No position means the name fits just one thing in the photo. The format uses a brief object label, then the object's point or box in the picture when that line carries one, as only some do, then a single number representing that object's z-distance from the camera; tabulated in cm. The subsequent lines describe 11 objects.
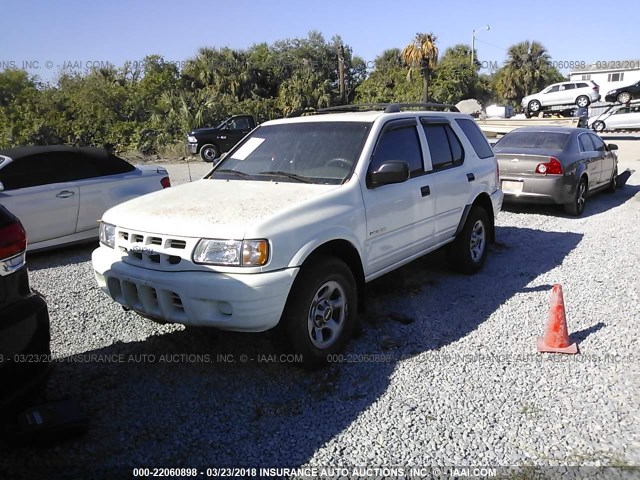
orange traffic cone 404
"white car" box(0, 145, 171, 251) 650
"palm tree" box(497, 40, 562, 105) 4962
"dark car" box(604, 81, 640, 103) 2748
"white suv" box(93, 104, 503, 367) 332
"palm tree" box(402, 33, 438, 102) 3497
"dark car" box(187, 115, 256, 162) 2150
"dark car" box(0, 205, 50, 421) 259
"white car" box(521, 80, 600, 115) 2866
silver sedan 888
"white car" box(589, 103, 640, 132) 2688
